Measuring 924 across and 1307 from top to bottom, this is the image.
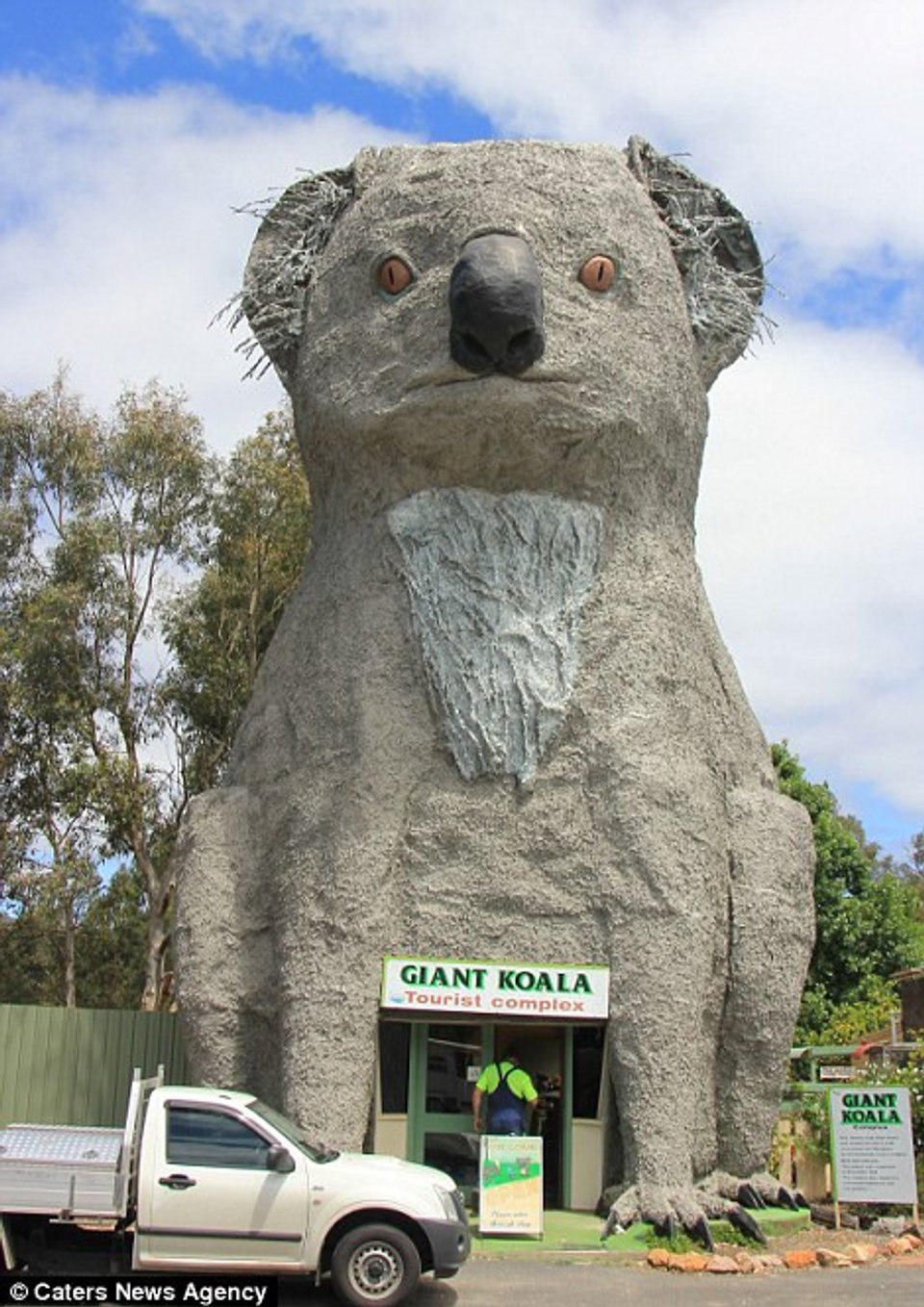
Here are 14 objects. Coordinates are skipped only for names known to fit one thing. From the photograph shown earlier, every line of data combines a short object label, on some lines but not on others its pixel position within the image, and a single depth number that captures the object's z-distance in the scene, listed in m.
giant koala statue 10.38
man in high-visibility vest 10.70
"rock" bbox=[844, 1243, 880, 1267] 9.80
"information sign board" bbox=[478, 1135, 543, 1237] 9.75
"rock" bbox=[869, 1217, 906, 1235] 11.27
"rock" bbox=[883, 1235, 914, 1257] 10.34
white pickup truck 7.46
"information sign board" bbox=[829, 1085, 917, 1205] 11.44
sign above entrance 10.39
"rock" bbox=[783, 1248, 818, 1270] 9.45
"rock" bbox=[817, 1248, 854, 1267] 9.62
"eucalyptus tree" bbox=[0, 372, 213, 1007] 24.06
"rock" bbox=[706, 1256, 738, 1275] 9.08
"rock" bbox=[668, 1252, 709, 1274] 9.05
